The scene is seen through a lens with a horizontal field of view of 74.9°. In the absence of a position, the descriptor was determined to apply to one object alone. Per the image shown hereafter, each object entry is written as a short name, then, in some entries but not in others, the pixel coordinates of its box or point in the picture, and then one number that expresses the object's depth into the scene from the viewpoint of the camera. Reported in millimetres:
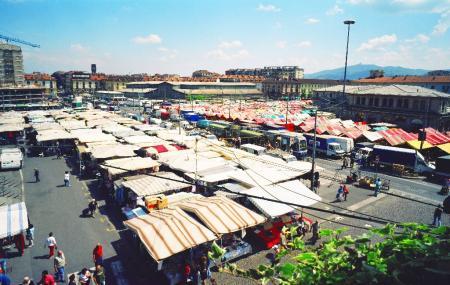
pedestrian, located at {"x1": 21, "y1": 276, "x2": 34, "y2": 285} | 9711
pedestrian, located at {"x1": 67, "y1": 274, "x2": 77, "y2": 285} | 10547
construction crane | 159525
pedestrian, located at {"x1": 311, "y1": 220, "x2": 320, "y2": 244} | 14152
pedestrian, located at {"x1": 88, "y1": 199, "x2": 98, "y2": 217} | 16500
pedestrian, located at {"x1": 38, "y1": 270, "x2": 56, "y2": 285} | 10008
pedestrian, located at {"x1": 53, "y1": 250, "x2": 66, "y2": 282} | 11141
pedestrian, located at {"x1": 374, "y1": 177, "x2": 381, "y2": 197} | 20330
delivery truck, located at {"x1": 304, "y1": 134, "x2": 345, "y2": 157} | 31203
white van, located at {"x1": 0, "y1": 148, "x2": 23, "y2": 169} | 25438
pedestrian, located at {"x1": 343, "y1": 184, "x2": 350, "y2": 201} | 19750
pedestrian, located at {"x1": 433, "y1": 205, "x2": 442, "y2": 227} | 15314
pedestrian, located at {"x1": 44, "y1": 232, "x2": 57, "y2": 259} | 12594
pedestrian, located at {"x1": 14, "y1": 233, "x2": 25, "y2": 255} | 12805
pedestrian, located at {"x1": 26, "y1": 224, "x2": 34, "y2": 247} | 13502
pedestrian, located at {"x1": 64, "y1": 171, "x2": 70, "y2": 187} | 21234
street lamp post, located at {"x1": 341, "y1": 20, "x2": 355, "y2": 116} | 46562
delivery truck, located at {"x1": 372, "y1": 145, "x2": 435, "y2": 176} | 25422
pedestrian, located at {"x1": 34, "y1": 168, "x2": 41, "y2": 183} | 22386
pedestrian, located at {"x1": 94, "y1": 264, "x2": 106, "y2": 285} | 10531
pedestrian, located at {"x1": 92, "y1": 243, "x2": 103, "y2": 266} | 11586
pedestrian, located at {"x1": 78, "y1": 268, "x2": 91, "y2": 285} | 10547
